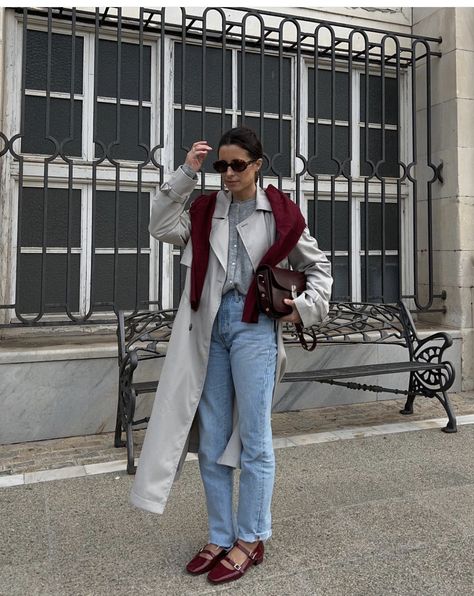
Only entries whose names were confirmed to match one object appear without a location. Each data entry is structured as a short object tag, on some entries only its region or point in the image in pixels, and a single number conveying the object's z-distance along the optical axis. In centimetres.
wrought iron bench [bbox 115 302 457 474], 396
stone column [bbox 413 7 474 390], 586
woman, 231
